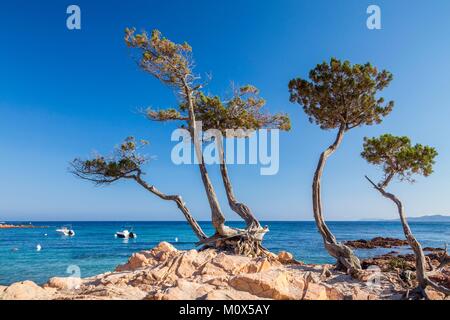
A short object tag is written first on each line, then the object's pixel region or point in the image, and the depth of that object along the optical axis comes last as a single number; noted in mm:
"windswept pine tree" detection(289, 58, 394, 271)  10328
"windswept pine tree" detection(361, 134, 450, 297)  9852
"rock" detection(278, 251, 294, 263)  11745
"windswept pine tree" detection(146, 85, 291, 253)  12203
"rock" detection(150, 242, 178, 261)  10352
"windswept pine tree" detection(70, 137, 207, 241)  12406
